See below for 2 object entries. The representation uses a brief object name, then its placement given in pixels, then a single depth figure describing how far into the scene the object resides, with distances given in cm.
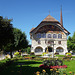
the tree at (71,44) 3849
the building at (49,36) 3273
